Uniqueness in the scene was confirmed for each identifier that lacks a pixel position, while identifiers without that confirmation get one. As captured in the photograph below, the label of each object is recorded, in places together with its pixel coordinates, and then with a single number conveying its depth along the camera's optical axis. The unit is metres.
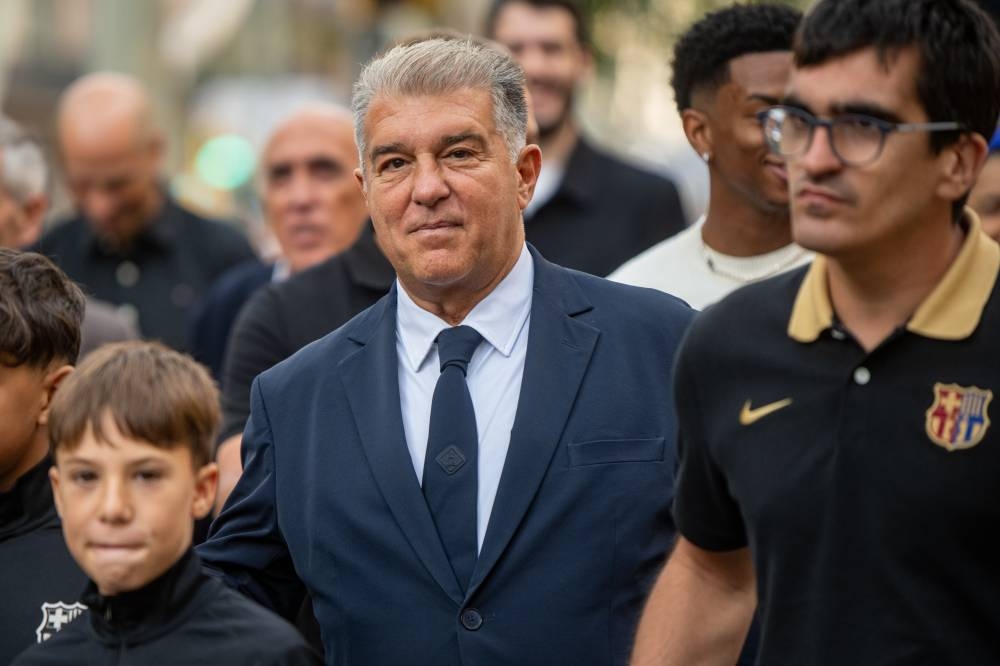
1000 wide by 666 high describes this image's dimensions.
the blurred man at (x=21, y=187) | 14.46
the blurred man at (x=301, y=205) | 15.48
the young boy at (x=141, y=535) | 7.28
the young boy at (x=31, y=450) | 8.50
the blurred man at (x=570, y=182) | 14.58
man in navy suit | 8.08
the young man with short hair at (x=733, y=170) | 11.10
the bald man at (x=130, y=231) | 17.18
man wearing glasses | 6.42
